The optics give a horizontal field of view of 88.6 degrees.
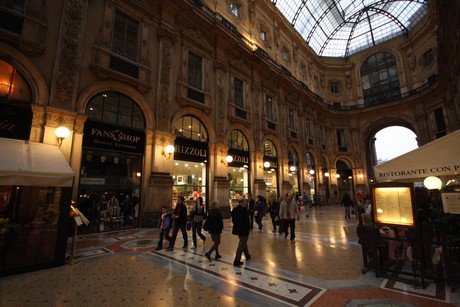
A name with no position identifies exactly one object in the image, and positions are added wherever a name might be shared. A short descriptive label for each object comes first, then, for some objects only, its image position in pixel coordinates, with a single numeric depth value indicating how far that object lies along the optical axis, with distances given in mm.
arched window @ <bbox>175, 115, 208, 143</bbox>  13617
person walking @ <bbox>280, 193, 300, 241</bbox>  8766
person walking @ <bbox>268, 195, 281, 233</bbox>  10742
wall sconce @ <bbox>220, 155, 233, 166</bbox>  15156
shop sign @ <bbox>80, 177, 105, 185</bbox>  9606
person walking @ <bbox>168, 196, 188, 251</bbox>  7305
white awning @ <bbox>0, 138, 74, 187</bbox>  5305
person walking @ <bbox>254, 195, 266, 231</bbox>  10883
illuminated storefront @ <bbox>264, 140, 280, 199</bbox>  19484
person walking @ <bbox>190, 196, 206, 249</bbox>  7621
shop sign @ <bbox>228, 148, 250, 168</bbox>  16575
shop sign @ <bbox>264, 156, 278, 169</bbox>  19738
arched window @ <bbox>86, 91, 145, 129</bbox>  10344
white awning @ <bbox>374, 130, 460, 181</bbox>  4605
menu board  4867
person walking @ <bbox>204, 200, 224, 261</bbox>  6285
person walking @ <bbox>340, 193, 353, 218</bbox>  14699
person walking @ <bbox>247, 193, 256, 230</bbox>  10867
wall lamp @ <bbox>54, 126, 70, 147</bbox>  8273
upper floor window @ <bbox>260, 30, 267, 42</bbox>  22716
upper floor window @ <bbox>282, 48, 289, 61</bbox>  26002
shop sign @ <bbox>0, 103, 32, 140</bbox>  7820
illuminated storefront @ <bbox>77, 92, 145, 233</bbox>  9820
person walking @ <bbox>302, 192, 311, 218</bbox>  18266
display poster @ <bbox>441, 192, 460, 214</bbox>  4348
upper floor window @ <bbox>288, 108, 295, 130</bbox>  24353
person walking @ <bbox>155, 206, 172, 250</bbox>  7312
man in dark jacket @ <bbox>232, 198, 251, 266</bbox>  5870
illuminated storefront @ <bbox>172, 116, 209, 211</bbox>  13219
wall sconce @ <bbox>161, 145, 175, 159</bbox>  12031
